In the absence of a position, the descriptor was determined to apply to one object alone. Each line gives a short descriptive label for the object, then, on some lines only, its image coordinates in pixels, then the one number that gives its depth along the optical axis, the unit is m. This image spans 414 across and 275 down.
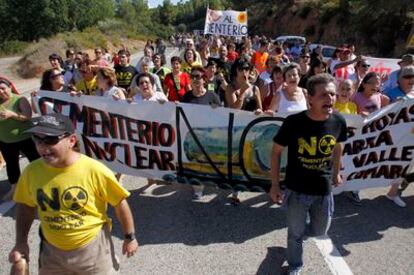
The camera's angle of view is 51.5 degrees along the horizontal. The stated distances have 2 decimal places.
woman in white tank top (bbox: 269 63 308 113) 5.10
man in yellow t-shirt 2.43
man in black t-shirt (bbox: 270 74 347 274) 3.26
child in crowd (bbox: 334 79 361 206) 5.17
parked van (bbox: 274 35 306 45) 27.86
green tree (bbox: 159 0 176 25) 122.75
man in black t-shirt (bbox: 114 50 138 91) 8.04
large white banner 5.00
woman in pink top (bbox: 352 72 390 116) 5.38
